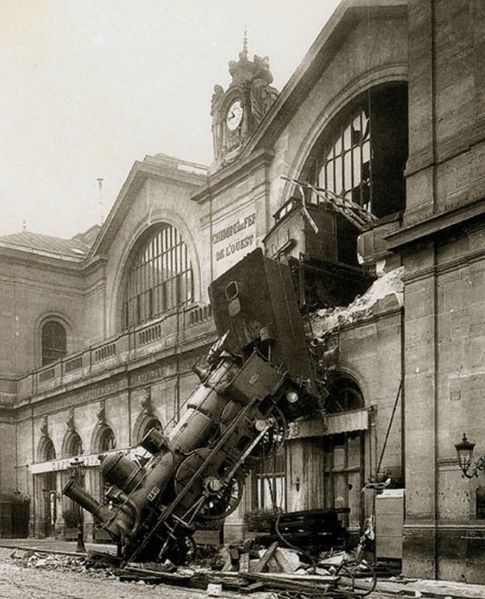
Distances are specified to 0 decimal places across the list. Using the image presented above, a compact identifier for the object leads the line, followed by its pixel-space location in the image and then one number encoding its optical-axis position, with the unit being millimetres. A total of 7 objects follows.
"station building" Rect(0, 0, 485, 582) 16031
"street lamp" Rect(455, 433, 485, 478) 14762
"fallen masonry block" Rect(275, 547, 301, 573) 15473
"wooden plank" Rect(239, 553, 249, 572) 16406
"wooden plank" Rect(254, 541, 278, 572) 15326
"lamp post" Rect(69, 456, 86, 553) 25109
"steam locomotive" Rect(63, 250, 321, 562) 17328
